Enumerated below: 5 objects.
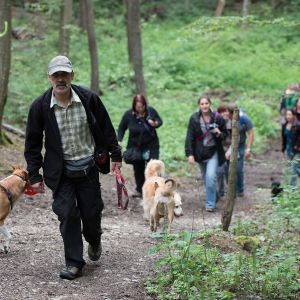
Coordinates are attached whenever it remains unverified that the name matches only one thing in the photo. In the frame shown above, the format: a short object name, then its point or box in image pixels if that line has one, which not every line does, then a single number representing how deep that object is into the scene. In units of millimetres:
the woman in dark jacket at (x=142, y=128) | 10578
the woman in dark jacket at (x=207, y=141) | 10289
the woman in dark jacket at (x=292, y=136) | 11008
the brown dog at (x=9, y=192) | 6516
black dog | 11123
